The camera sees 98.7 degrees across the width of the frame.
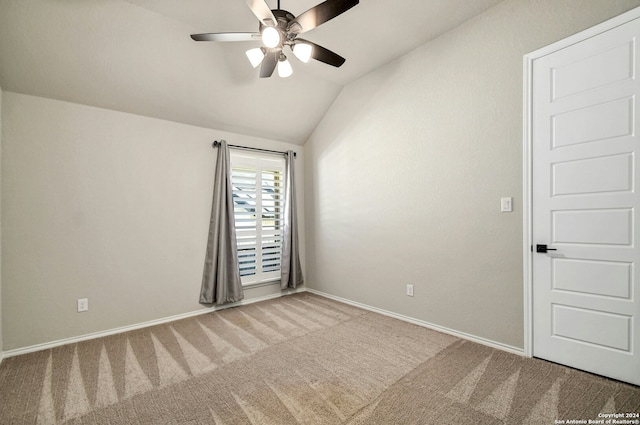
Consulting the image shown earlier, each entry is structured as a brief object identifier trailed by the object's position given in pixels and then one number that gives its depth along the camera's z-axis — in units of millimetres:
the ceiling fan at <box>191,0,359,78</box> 1732
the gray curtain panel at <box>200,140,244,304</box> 3557
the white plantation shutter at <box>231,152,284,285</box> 3877
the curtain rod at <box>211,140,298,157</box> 3637
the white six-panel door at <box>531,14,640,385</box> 1859
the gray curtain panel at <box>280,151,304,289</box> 4246
